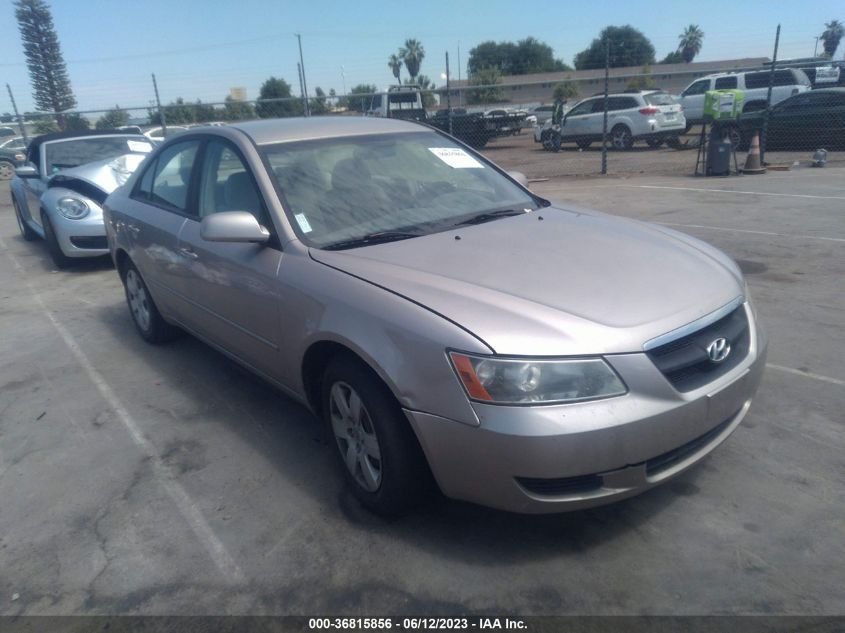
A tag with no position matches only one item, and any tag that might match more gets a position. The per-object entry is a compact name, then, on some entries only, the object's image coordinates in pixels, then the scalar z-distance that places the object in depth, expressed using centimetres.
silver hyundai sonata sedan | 232
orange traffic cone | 1279
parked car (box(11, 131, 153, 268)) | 779
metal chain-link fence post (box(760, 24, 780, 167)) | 1247
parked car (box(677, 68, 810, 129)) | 1900
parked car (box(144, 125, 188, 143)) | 1990
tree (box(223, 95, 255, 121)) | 2229
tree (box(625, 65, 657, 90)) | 3871
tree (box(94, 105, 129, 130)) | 2327
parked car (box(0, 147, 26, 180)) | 2188
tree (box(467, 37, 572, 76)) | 8094
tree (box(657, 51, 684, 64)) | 7979
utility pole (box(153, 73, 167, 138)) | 1636
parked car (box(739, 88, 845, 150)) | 1514
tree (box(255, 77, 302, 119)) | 2016
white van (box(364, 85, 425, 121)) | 2053
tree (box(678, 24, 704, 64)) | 9012
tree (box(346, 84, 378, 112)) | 2502
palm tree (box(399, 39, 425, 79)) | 9300
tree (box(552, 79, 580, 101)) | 4552
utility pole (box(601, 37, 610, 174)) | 1338
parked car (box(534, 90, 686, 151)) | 1850
